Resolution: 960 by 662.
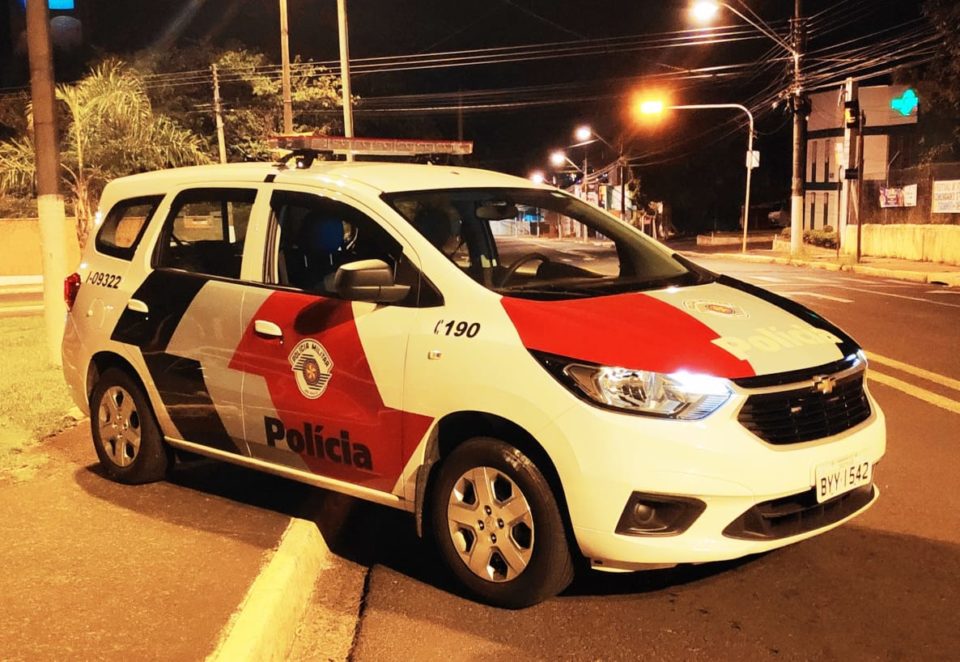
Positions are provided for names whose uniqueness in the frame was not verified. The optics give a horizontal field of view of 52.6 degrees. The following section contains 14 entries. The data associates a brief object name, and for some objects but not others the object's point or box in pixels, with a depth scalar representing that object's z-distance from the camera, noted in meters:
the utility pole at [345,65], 22.89
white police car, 3.58
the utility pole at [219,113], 30.22
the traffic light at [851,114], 25.80
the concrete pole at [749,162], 36.28
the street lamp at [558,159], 73.51
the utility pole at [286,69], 21.61
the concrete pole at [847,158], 27.14
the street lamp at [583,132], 57.03
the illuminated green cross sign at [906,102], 24.41
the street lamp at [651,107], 32.31
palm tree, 23.42
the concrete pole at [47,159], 8.27
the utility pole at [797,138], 30.03
